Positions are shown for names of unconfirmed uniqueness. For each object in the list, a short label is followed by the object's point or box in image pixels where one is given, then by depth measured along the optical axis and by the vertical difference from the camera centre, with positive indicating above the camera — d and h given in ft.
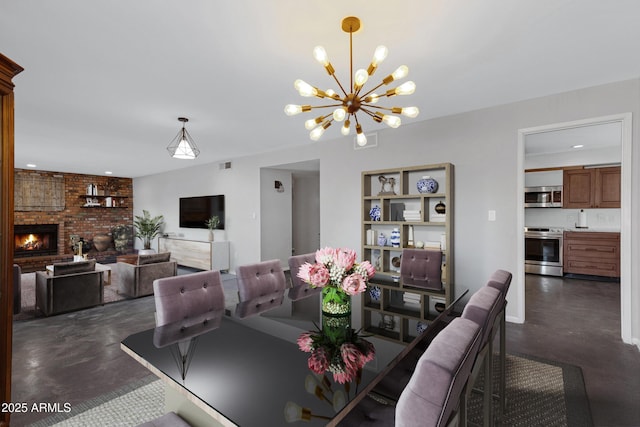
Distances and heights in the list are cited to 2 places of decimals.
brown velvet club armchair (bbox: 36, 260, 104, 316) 11.87 -2.99
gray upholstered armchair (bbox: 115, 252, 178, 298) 14.21 -2.83
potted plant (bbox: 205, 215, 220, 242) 21.30 -0.72
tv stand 20.18 -2.77
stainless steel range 18.56 -2.42
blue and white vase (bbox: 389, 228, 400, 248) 12.81 -1.05
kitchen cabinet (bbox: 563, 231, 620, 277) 17.13 -2.37
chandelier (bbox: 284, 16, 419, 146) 5.55 +2.42
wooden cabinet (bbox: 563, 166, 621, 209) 17.97 +1.50
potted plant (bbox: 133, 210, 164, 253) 25.52 -1.19
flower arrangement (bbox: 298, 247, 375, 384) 3.74 -1.82
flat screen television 21.76 +0.30
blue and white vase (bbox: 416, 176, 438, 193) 12.17 +1.12
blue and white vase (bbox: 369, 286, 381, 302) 6.76 -1.90
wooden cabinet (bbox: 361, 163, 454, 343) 11.53 -0.08
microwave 19.27 +1.02
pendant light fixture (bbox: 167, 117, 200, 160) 11.43 +2.40
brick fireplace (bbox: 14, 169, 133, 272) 24.44 -0.23
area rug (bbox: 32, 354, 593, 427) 5.93 -4.02
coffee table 16.90 -3.54
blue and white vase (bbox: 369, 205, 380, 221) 13.55 +0.01
